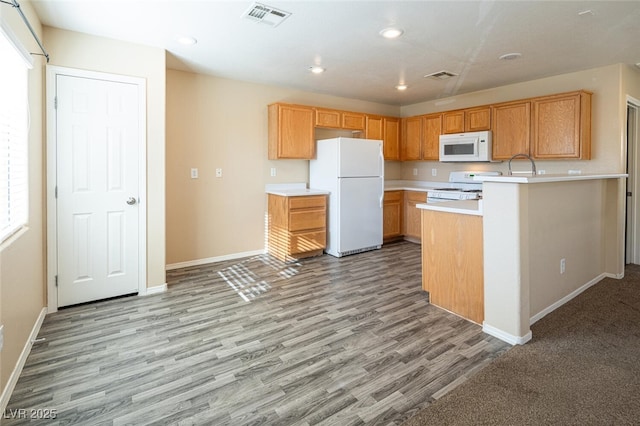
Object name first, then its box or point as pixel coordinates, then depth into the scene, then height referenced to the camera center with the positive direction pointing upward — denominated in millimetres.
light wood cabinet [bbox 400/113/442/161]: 5621 +1136
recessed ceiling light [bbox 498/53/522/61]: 3543 +1542
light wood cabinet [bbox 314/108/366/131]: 5102 +1312
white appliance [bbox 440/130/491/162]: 4871 +850
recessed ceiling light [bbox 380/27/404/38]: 2955 +1501
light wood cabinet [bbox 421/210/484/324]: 2691 -482
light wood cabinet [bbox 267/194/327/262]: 4531 -288
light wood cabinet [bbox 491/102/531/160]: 4422 +994
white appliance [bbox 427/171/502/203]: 4973 +220
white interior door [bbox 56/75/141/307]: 2963 +151
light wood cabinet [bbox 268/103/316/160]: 4746 +1028
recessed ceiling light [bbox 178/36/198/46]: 3160 +1527
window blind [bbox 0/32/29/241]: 1910 +397
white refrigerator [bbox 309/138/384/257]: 4793 +225
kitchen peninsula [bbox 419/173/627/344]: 2355 -313
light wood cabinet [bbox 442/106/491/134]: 4901 +1252
